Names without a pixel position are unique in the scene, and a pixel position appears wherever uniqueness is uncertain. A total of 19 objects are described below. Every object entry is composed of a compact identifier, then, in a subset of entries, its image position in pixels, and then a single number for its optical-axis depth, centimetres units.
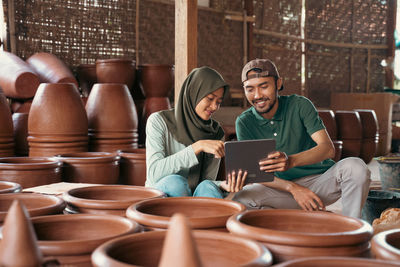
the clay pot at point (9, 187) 169
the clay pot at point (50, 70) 400
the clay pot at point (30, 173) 252
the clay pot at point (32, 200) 152
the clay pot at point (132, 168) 331
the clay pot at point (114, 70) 418
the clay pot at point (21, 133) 365
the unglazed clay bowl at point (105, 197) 147
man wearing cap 241
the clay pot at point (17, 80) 365
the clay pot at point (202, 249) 100
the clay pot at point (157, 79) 438
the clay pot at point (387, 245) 94
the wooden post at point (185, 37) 346
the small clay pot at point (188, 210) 125
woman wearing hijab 230
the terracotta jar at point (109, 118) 364
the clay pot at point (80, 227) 122
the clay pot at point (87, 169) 294
